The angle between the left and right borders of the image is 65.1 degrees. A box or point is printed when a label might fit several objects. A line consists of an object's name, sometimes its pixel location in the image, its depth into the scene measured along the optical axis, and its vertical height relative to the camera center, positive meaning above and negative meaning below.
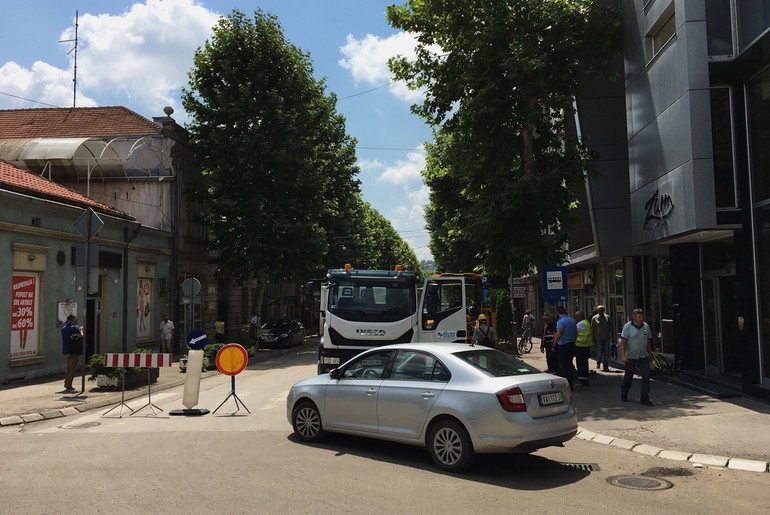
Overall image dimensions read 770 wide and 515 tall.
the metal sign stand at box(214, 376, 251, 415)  11.52 -2.02
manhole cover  6.53 -2.12
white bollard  11.41 -1.51
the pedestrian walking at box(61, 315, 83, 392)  14.10 -1.02
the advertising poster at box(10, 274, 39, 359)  16.73 -0.34
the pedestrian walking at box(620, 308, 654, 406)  11.36 -1.11
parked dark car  31.56 -1.85
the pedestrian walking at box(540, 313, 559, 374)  13.80 -1.24
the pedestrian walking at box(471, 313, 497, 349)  13.26 -0.88
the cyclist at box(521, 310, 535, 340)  26.17 -1.46
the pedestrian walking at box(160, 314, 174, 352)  25.52 -1.41
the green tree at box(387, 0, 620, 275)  16.00 +5.49
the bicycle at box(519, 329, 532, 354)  25.86 -2.09
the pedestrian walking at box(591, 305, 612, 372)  17.17 -1.23
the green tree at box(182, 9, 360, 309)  28.30 +7.15
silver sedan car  6.62 -1.28
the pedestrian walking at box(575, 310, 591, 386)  14.21 -1.35
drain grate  7.27 -2.12
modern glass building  11.47 +2.74
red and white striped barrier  11.93 -1.18
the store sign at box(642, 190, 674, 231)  13.31 +1.87
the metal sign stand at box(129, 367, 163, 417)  11.64 -2.16
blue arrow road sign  15.20 -0.99
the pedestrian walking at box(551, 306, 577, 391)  13.06 -1.08
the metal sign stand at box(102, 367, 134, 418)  11.59 -2.16
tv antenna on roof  35.38 +13.02
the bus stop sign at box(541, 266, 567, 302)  14.84 +0.25
